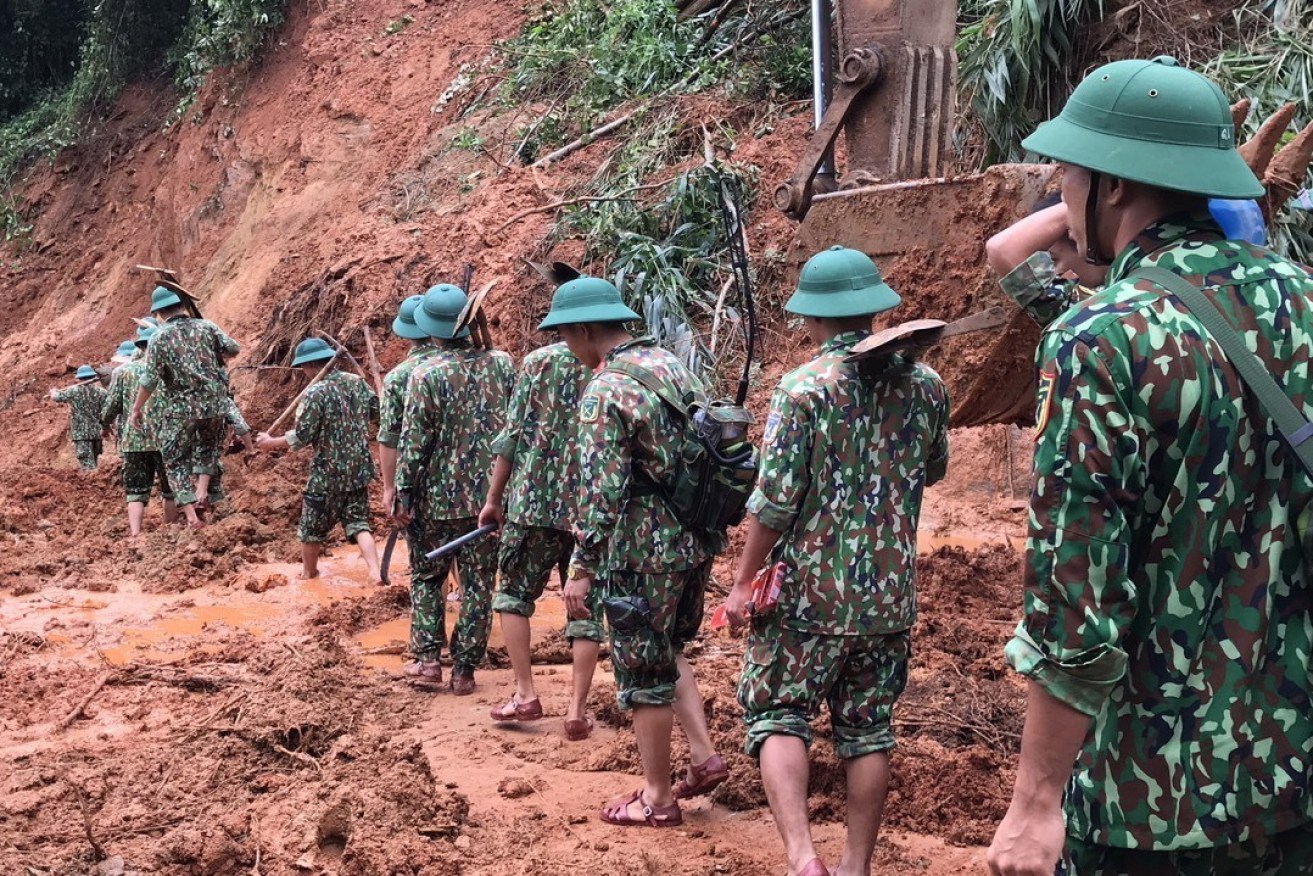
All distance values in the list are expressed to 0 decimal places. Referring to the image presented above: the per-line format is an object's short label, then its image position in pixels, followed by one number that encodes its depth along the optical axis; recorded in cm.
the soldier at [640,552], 502
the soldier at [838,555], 425
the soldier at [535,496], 648
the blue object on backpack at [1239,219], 247
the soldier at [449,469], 729
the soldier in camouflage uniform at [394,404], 773
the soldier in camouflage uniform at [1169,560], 219
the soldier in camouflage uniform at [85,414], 1569
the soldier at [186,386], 1161
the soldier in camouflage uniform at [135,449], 1227
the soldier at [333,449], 983
